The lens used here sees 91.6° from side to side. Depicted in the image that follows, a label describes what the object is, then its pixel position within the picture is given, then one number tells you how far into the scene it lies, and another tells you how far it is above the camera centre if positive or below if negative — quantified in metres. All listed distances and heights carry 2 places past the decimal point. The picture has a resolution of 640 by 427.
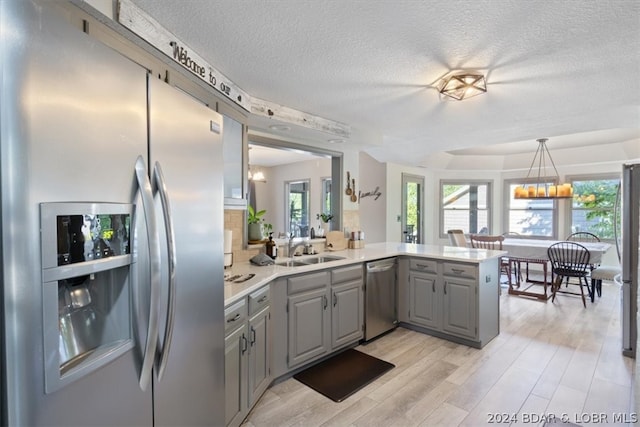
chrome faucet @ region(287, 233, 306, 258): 3.08 -0.37
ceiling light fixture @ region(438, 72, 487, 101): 2.22 +0.92
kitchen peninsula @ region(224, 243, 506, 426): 1.98 -0.86
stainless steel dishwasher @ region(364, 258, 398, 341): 3.25 -0.97
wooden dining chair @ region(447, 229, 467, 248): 5.71 -0.55
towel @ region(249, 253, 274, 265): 2.81 -0.45
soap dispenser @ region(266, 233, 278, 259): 3.08 -0.39
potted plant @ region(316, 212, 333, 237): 3.99 -0.15
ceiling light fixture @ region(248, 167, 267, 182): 6.46 +0.71
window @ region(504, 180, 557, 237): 6.71 -0.15
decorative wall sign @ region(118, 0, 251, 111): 1.47 +0.92
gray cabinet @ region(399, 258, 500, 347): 3.15 -0.96
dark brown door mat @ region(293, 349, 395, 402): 2.43 -1.40
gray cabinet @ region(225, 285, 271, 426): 1.79 -0.93
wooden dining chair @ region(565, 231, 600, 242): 6.07 -0.57
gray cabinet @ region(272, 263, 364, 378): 2.49 -0.93
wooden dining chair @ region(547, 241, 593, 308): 4.49 -0.80
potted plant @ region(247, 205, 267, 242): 3.12 -0.16
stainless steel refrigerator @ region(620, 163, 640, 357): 2.96 -0.43
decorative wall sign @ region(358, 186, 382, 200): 5.41 +0.29
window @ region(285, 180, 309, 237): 7.12 +0.09
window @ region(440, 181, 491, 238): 7.34 +0.10
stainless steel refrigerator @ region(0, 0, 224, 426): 0.66 -0.06
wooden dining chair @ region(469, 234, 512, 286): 5.15 -0.58
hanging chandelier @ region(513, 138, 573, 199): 5.14 +0.60
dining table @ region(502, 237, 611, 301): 4.64 -0.74
